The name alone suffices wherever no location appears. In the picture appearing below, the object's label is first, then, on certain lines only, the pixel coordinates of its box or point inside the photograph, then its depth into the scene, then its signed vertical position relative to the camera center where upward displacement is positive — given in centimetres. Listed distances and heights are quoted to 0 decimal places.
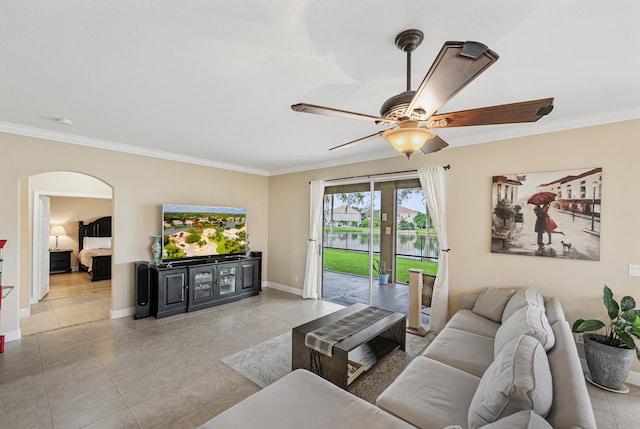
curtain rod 395 +67
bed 701 -84
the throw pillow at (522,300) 272 -87
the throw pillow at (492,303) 317 -104
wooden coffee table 248 -137
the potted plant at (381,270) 483 -100
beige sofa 130 -114
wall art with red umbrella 299 +1
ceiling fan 119 +60
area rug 267 -166
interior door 513 -68
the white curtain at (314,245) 553 -64
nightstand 730 -133
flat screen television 475 -35
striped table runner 257 -119
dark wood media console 446 -126
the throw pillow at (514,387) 131 -86
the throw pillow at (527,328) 189 -84
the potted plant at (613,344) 252 -123
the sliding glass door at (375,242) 444 -49
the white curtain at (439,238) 386 -34
